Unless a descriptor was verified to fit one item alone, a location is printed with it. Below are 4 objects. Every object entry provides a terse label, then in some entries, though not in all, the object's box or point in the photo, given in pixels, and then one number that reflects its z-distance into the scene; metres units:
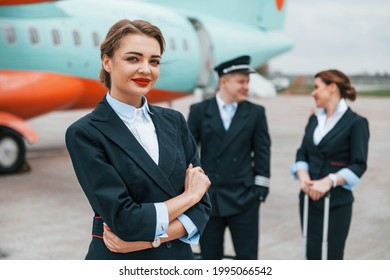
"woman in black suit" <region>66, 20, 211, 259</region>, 1.78
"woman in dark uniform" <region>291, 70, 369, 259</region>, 3.28
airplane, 8.27
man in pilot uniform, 3.55
